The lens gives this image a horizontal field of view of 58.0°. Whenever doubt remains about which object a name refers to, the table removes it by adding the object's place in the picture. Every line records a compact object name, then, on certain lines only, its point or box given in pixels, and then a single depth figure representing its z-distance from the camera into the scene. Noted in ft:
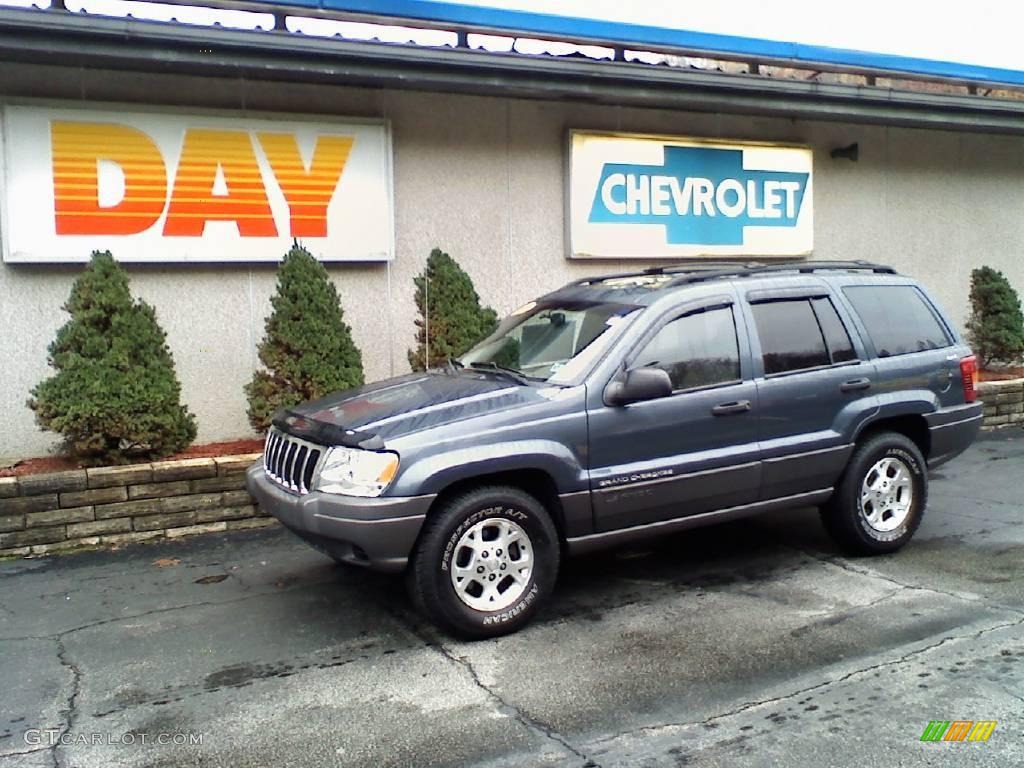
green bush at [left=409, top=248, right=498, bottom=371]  28.78
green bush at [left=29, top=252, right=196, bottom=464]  22.56
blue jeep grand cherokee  15.64
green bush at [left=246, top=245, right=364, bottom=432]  25.50
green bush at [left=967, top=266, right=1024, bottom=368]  39.75
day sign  25.44
